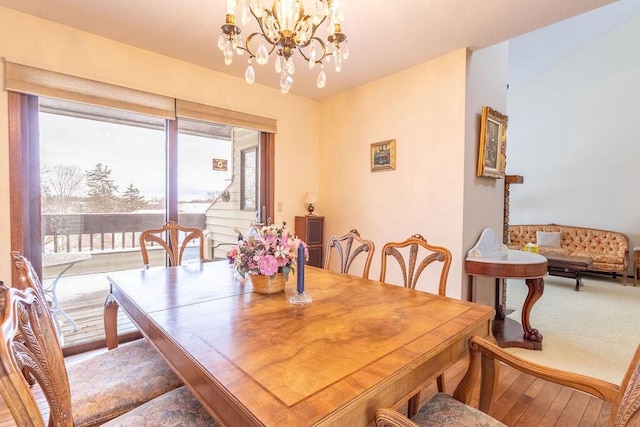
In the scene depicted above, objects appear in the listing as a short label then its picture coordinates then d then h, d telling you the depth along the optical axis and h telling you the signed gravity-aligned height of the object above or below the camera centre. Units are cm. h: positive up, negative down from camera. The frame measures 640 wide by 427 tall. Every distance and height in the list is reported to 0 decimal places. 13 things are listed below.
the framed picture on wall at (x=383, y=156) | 326 +54
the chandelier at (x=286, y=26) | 158 +95
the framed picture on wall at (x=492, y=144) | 284 +60
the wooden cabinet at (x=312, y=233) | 383 -36
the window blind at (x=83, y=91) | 223 +89
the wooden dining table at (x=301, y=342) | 75 -45
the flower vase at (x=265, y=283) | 154 -39
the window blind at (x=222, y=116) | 301 +92
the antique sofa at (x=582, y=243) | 487 -61
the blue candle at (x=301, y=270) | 142 -30
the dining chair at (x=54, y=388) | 62 -52
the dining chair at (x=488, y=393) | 76 -57
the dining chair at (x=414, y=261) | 172 -33
